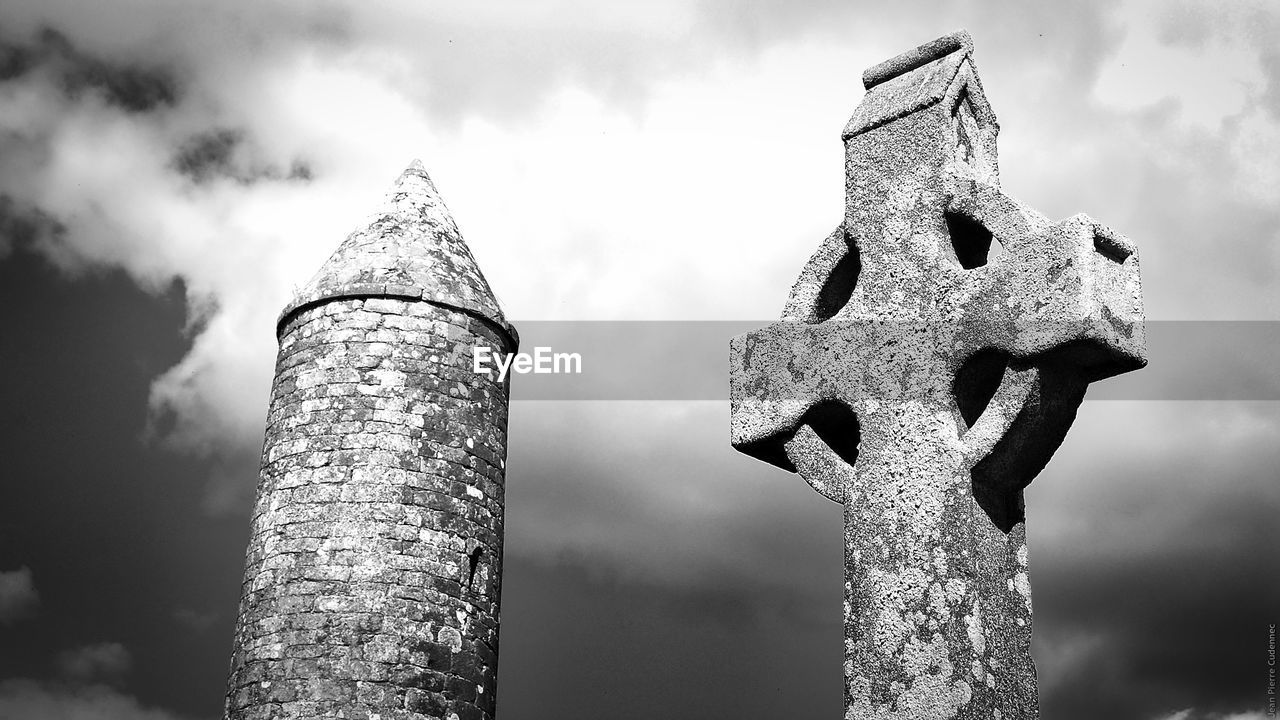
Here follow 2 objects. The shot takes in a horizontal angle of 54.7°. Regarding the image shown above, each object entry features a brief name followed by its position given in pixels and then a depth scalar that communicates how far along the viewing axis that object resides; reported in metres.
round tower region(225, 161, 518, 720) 9.36
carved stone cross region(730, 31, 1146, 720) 3.41
